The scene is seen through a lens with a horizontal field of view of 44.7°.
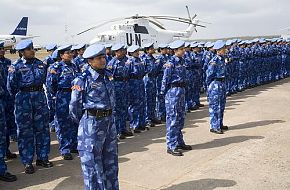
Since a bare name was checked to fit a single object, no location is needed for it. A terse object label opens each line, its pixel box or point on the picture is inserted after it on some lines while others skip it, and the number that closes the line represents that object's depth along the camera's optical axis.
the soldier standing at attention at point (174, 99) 6.05
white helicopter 23.47
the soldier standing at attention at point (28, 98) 5.36
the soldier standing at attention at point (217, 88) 7.46
